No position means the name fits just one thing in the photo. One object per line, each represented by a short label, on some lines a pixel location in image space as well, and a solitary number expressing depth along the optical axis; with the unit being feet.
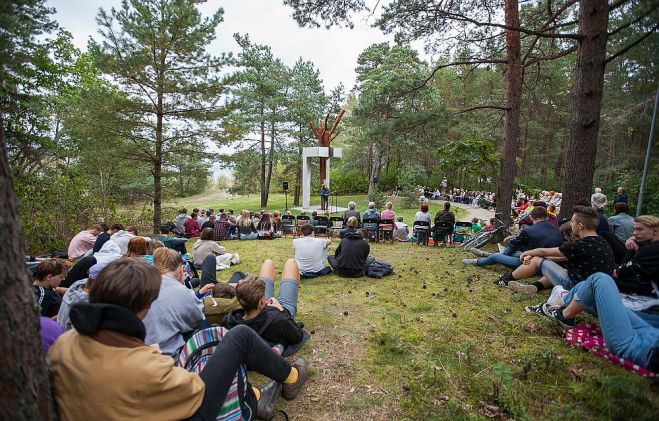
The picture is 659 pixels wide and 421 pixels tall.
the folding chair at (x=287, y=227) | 39.91
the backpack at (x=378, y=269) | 18.90
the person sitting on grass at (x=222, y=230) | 35.68
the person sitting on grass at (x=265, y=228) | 36.22
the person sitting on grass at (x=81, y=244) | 20.97
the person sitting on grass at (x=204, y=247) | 20.74
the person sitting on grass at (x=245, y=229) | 36.14
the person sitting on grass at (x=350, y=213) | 34.94
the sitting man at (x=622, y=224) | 17.92
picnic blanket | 7.81
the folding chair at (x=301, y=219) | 38.61
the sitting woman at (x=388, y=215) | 34.14
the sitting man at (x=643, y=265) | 9.06
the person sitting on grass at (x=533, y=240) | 15.90
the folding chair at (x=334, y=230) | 37.90
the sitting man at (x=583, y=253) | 10.79
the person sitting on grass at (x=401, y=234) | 34.65
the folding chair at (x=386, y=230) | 33.55
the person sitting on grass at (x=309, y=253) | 18.93
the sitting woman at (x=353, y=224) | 20.96
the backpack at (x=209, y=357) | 6.22
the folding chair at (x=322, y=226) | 35.19
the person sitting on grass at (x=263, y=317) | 8.50
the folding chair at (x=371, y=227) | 34.01
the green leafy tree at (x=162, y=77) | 35.50
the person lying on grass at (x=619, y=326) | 7.60
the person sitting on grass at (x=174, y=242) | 22.24
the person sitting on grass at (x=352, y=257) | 18.86
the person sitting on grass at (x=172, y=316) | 7.98
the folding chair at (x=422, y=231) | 32.12
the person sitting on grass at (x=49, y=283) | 10.41
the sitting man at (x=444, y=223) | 30.27
